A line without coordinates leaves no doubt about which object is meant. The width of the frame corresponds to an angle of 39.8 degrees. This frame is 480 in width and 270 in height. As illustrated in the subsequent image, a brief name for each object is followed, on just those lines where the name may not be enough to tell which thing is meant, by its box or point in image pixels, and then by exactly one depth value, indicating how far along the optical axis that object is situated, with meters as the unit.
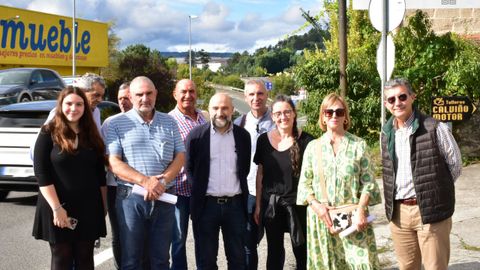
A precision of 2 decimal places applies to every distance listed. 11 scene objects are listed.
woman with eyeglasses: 5.29
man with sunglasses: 4.77
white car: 9.96
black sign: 11.54
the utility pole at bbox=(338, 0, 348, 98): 13.23
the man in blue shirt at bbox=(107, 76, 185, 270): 5.01
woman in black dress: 4.72
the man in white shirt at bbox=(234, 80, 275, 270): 5.76
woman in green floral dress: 4.80
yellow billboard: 33.97
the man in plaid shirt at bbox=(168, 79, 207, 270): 5.87
